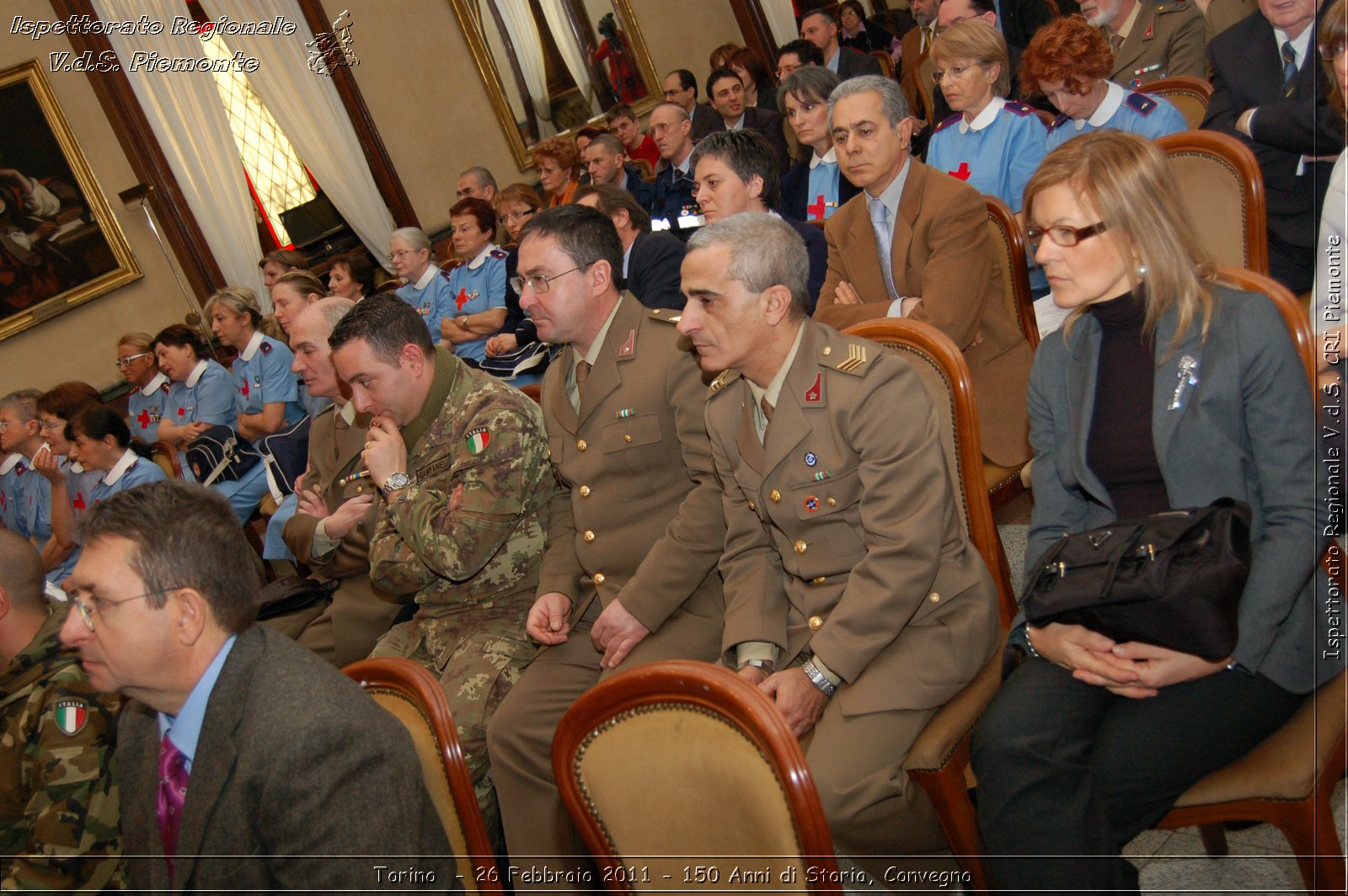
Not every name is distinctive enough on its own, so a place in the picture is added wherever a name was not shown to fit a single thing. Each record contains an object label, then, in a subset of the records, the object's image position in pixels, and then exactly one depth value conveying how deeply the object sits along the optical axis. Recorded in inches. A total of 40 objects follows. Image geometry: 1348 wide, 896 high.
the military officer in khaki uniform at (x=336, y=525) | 117.9
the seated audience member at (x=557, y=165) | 254.4
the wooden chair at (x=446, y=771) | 67.3
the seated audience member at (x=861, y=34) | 363.3
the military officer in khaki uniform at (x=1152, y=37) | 161.0
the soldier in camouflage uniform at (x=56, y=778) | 68.4
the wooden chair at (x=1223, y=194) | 97.5
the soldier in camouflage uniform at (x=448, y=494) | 97.7
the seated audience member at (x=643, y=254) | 149.0
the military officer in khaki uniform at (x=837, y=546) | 73.9
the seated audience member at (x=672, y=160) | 214.7
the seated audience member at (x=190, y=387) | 221.5
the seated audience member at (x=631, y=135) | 300.5
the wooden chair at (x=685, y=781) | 53.2
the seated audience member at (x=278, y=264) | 261.6
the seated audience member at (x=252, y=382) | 199.6
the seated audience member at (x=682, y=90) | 307.6
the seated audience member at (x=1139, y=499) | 62.6
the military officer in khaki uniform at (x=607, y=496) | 94.3
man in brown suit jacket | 112.1
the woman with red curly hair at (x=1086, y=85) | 125.7
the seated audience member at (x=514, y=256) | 190.2
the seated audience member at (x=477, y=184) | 269.4
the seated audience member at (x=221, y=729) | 58.6
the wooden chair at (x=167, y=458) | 201.0
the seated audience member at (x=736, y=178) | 138.4
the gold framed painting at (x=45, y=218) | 275.7
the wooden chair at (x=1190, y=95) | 136.8
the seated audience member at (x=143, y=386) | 236.7
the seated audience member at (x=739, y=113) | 258.5
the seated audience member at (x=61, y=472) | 199.5
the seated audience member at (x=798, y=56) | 269.4
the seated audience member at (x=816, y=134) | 164.2
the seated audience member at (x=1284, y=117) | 105.5
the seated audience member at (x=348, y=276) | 246.5
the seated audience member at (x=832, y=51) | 276.2
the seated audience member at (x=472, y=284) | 210.8
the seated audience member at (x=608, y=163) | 225.5
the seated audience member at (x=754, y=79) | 279.3
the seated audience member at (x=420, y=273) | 224.4
